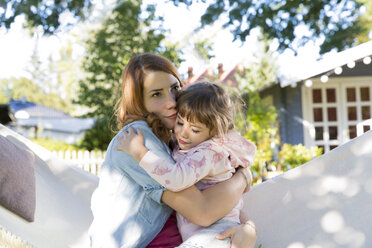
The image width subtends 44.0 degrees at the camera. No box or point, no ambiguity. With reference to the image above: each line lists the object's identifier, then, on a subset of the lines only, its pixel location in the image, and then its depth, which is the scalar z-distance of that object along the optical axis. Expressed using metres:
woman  1.42
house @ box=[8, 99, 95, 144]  23.85
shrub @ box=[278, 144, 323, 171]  6.77
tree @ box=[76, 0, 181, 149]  11.27
